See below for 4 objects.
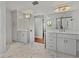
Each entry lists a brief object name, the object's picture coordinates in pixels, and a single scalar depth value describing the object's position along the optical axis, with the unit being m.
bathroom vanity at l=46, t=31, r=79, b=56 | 1.80
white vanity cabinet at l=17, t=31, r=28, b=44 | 2.29
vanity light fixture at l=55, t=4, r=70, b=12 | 2.00
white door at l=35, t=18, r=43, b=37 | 2.49
